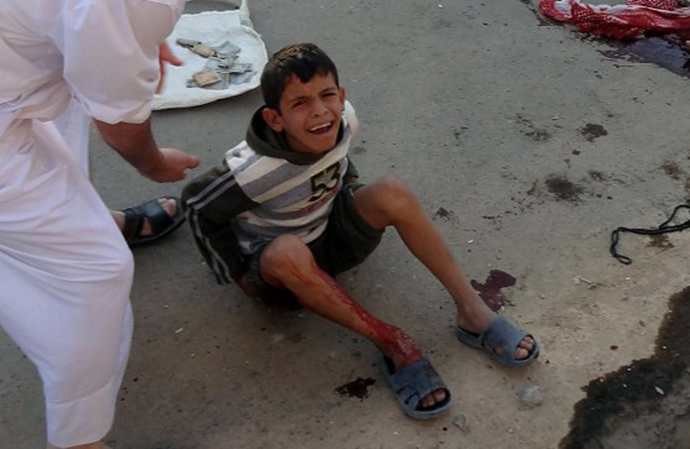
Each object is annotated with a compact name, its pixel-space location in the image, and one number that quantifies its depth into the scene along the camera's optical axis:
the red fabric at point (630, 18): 3.29
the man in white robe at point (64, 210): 1.50
